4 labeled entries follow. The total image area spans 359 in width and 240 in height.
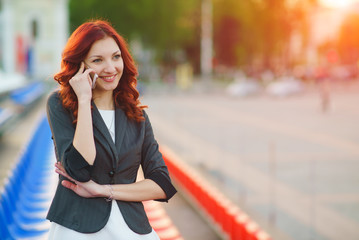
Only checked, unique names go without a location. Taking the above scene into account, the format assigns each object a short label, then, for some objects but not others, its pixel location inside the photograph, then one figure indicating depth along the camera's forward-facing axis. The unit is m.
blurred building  64.56
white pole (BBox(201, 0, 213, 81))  50.91
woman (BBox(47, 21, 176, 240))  2.25
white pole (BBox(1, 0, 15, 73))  48.63
